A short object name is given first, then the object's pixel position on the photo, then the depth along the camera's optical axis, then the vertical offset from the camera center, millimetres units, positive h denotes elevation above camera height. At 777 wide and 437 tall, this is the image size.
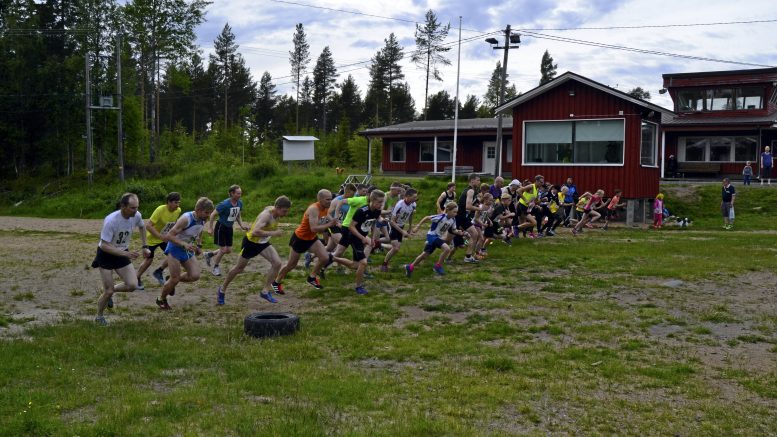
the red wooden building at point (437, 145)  42688 +2399
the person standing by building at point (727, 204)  26812 -606
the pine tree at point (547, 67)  89894 +14778
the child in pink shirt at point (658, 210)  27328 -905
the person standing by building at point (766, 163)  35156 +1244
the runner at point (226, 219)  14086 -782
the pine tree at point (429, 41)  74188 +14722
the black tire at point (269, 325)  9070 -1836
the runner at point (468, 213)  15797 -656
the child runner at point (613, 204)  26609 -689
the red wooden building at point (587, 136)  29188 +2097
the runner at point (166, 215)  12511 -636
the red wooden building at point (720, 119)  39000 +3779
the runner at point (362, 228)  12719 -839
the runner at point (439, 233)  14484 -1019
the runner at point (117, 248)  9930 -964
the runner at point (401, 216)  14312 -679
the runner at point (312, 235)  11914 -911
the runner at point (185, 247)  11021 -1032
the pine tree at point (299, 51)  80375 +14557
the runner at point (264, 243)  11633 -1049
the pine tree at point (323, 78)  84312 +12165
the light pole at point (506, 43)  34031 +6738
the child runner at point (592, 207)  25266 -761
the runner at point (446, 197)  16327 -327
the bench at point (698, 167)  39719 +1140
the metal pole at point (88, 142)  43031 +2144
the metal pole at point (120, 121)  41438 +3287
